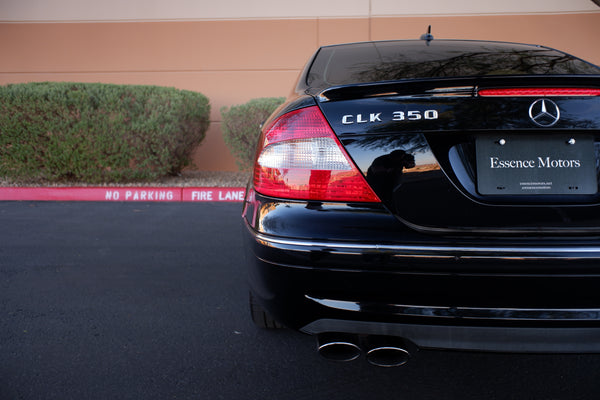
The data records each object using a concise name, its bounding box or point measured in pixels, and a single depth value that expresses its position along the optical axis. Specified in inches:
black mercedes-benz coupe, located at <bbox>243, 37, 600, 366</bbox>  57.8
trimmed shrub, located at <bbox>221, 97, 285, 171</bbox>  288.4
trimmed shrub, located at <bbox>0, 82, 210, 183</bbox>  266.2
